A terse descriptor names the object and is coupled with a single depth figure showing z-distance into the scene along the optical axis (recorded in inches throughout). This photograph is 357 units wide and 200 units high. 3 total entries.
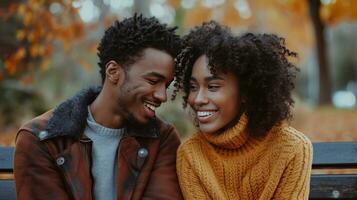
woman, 121.5
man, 123.7
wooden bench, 136.4
